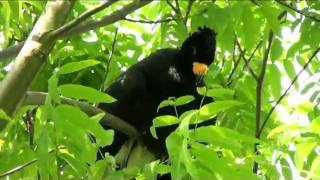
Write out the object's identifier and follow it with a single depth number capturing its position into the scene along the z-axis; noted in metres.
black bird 7.17
